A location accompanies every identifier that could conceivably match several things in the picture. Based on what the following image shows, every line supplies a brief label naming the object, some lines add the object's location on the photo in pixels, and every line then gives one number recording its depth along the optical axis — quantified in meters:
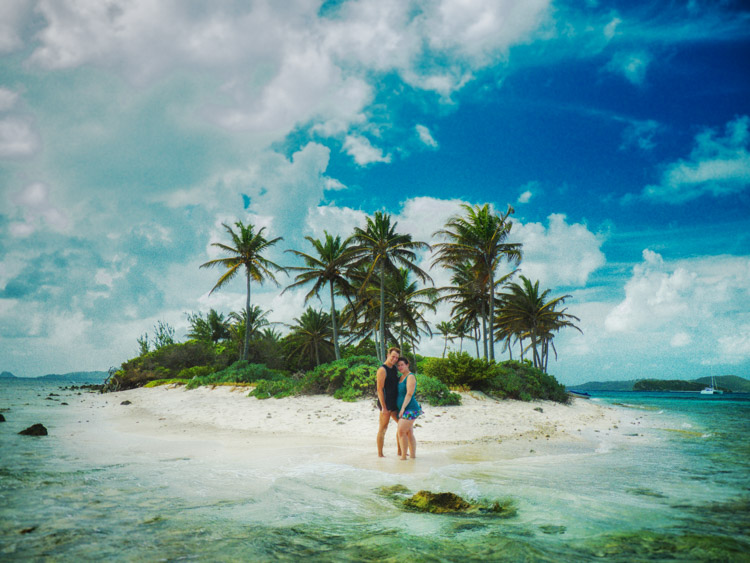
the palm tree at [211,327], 43.09
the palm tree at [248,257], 29.08
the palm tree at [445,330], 51.38
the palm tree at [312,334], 36.06
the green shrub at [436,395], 13.45
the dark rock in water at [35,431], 9.47
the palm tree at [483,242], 24.55
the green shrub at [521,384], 16.97
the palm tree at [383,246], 24.45
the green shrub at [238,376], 22.11
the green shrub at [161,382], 26.18
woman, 6.99
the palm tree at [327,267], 26.84
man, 7.08
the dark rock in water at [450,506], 4.27
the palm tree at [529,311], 31.56
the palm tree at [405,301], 28.39
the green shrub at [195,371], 27.45
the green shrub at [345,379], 15.11
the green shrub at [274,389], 16.58
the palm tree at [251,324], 37.51
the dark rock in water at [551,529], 3.72
